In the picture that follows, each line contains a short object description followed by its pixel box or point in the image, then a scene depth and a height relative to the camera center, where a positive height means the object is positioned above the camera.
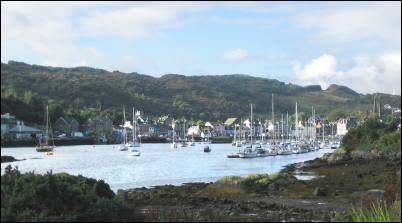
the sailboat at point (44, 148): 115.51 -2.97
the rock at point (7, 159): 74.67 -3.26
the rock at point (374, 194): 29.59 -3.16
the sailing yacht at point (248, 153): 97.87 -3.58
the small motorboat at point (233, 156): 98.25 -3.93
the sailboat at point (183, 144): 167.60 -3.55
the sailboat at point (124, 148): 136.50 -3.57
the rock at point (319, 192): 35.03 -3.45
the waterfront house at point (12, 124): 117.40 +1.55
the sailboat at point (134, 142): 147.48 -2.67
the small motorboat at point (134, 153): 108.11 -3.69
